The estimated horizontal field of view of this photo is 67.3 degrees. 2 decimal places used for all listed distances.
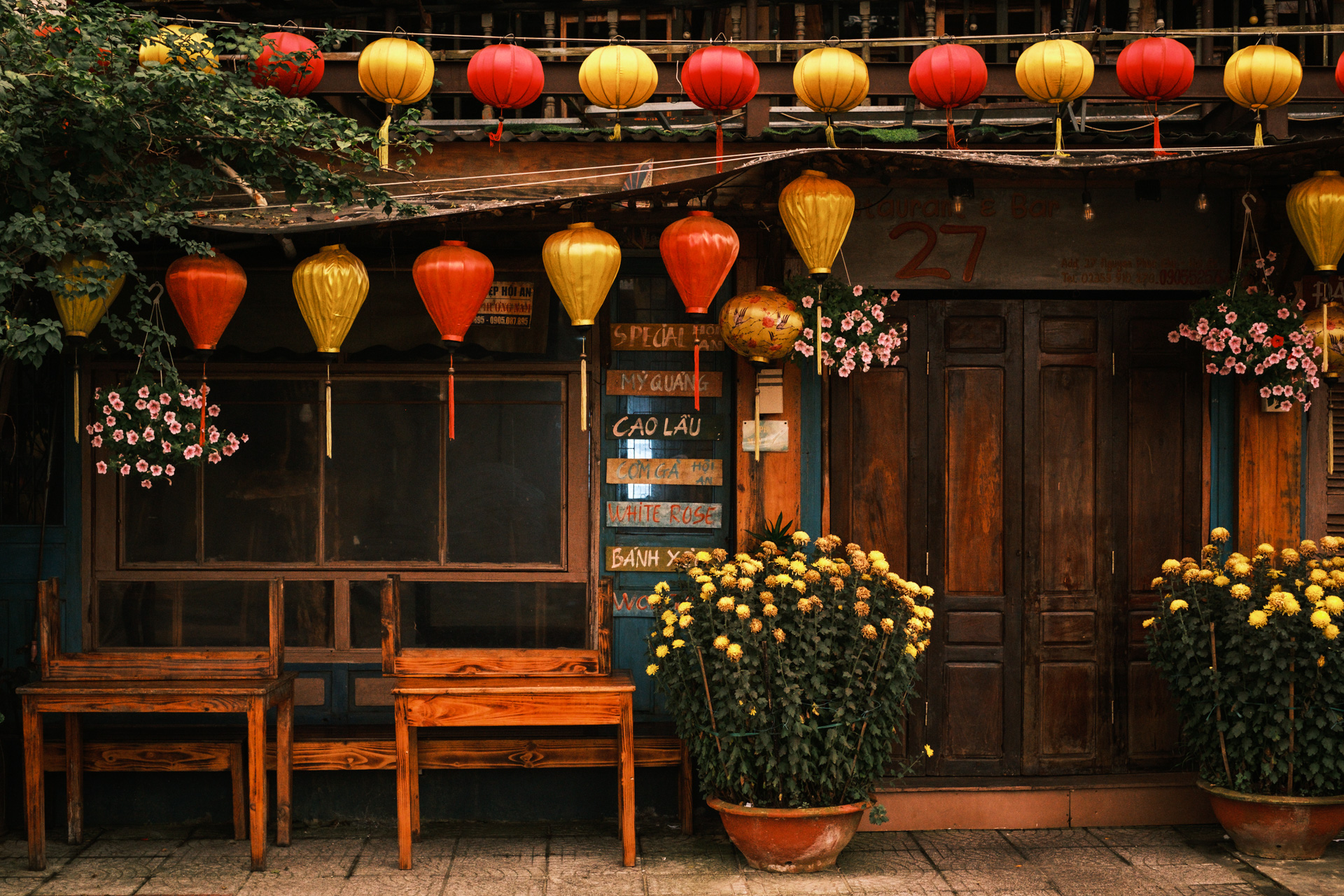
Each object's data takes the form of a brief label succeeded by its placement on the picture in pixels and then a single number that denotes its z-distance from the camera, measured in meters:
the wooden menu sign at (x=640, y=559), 6.48
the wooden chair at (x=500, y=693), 5.48
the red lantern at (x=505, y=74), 5.55
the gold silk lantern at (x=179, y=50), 4.93
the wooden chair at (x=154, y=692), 5.39
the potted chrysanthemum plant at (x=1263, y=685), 5.35
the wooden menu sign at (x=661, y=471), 6.48
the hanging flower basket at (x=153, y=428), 5.40
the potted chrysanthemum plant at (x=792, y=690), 5.27
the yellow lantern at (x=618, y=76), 5.44
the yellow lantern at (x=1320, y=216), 5.37
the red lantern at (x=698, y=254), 5.33
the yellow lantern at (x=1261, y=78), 5.52
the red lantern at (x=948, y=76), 5.44
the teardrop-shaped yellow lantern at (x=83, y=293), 4.84
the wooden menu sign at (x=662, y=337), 6.50
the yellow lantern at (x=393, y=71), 5.43
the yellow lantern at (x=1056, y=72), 5.38
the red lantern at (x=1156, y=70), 5.53
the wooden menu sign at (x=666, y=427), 6.50
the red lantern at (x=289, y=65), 5.41
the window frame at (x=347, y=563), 6.45
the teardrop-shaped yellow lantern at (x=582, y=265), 5.26
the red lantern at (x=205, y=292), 5.31
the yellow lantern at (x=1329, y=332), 5.90
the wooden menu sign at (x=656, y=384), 6.50
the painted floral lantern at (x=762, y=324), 5.75
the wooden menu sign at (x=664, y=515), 6.48
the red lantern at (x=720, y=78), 5.41
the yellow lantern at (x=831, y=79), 5.44
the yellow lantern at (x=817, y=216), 5.23
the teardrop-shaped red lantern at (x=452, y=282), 5.33
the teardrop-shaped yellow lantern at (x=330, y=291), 5.36
